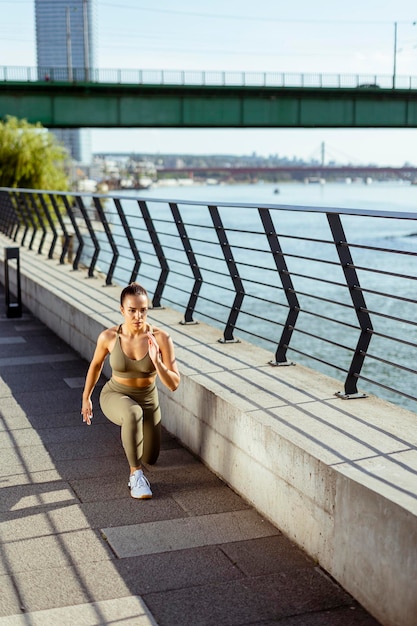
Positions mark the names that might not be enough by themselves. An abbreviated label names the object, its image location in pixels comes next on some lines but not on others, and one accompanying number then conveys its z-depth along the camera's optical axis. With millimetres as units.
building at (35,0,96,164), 44500
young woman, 5602
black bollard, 12781
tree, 46969
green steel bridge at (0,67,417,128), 44312
